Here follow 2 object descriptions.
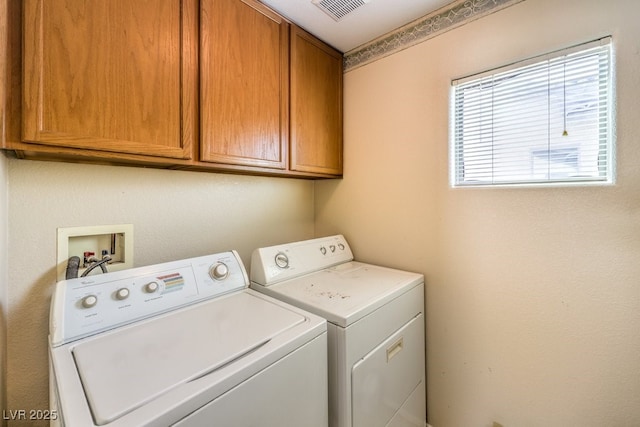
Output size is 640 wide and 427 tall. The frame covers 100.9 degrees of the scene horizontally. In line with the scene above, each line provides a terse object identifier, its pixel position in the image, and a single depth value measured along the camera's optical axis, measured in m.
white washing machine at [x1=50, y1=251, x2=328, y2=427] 0.62
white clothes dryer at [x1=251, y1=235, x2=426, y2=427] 1.02
